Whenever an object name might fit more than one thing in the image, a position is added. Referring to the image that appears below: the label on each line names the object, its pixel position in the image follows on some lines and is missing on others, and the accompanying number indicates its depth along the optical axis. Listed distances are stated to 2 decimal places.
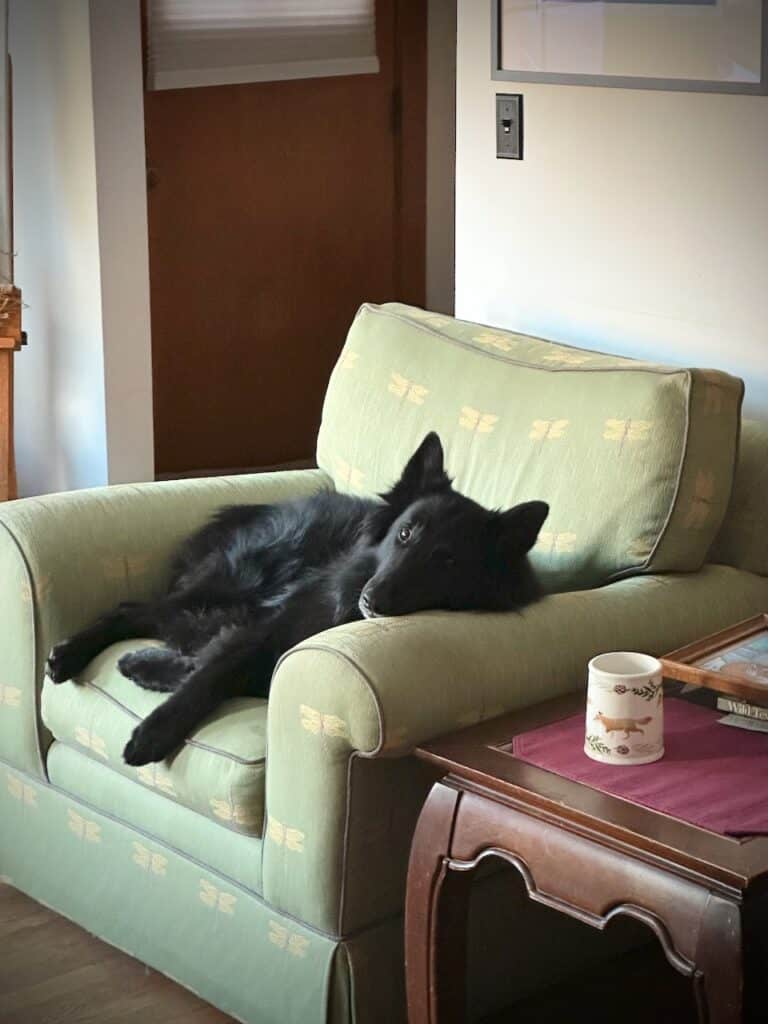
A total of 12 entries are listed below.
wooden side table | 1.66
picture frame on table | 1.99
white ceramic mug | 1.88
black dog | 2.23
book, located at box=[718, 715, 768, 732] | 2.00
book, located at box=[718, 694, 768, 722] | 2.01
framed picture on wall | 2.64
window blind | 4.70
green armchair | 2.10
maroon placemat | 1.78
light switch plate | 3.12
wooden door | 4.98
